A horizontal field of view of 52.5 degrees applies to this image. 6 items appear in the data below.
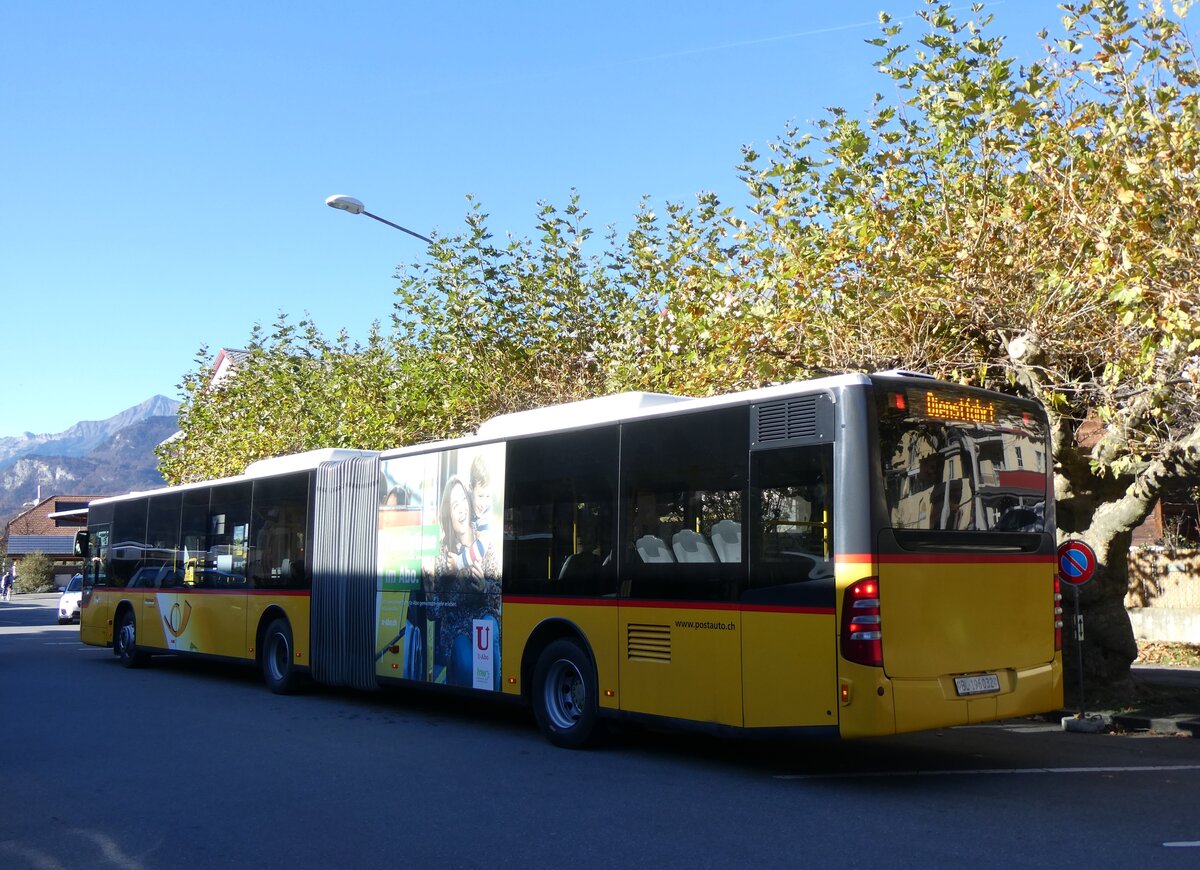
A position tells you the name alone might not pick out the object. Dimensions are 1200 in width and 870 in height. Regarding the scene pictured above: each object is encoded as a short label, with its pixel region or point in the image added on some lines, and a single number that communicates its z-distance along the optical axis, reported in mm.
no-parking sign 12805
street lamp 19316
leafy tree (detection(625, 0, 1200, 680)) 10578
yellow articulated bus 8758
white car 39125
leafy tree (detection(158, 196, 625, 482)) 20219
